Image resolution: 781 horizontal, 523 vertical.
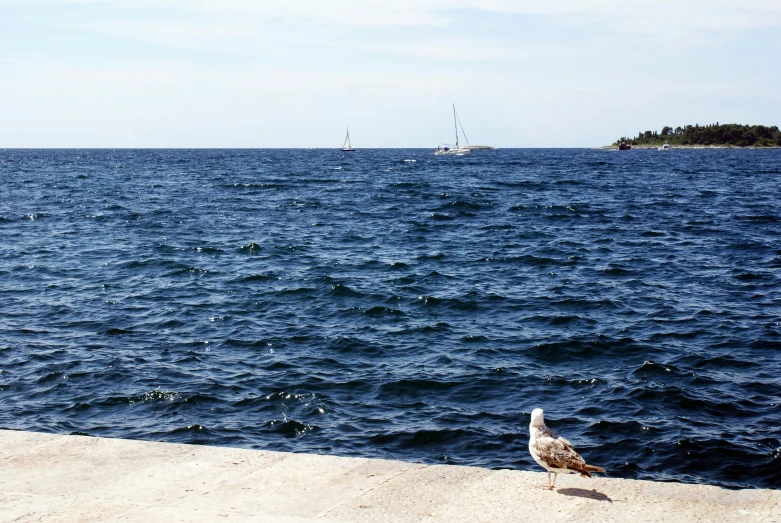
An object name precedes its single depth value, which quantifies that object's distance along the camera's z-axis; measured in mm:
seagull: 6504
